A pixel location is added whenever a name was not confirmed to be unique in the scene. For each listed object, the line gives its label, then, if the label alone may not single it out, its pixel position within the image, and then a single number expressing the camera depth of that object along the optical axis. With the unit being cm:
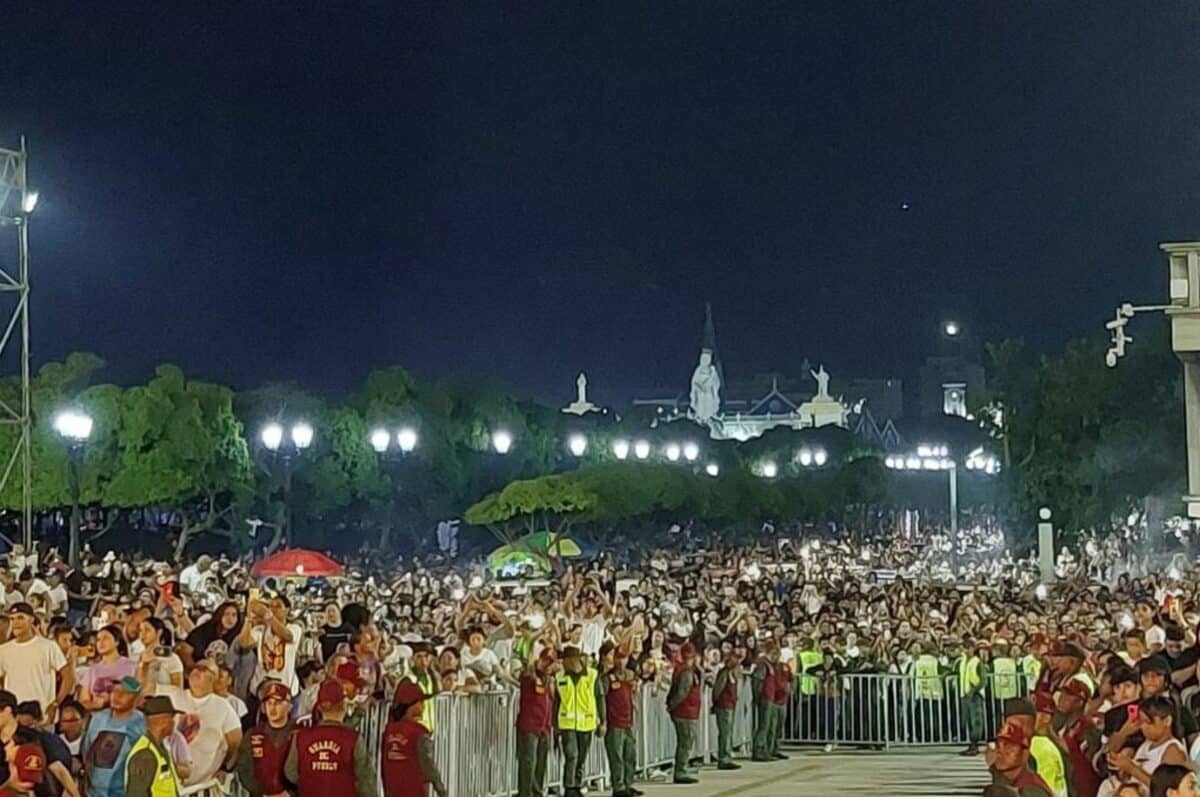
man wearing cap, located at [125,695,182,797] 1105
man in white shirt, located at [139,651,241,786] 1222
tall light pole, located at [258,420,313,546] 6731
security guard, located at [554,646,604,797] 1950
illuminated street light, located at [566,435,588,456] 8956
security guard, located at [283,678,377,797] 1144
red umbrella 3478
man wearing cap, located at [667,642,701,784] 2255
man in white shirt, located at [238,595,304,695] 1496
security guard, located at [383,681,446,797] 1297
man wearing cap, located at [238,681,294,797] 1166
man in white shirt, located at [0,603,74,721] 1353
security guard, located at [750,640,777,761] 2612
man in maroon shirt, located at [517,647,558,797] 1897
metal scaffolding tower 3231
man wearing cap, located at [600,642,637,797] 2058
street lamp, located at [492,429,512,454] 7862
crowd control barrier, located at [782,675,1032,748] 2784
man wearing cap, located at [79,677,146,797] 1128
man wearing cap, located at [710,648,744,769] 2475
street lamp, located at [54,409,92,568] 4488
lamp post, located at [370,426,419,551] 7050
